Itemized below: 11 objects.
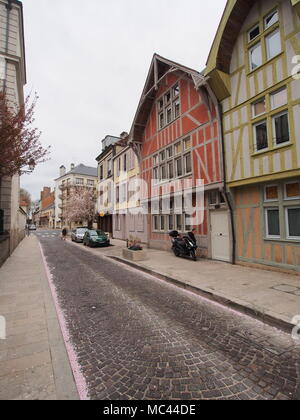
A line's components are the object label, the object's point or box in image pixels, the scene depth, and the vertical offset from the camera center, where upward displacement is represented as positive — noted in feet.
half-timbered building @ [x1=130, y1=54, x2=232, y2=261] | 31.99 +12.89
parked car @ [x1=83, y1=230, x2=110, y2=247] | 58.18 -5.08
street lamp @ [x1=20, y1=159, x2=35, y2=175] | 27.86 +7.76
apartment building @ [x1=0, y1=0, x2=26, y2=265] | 36.63 +30.05
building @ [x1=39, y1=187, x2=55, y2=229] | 224.64 +14.23
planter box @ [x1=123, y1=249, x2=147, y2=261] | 33.68 -5.77
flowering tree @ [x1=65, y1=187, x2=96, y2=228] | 104.17 +7.78
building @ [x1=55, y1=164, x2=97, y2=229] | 181.78 +38.60
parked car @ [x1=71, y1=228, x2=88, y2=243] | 73.98 -4.92
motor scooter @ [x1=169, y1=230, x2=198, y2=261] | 33.04 -4.33
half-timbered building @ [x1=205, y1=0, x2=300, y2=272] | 22.90 +12.16
